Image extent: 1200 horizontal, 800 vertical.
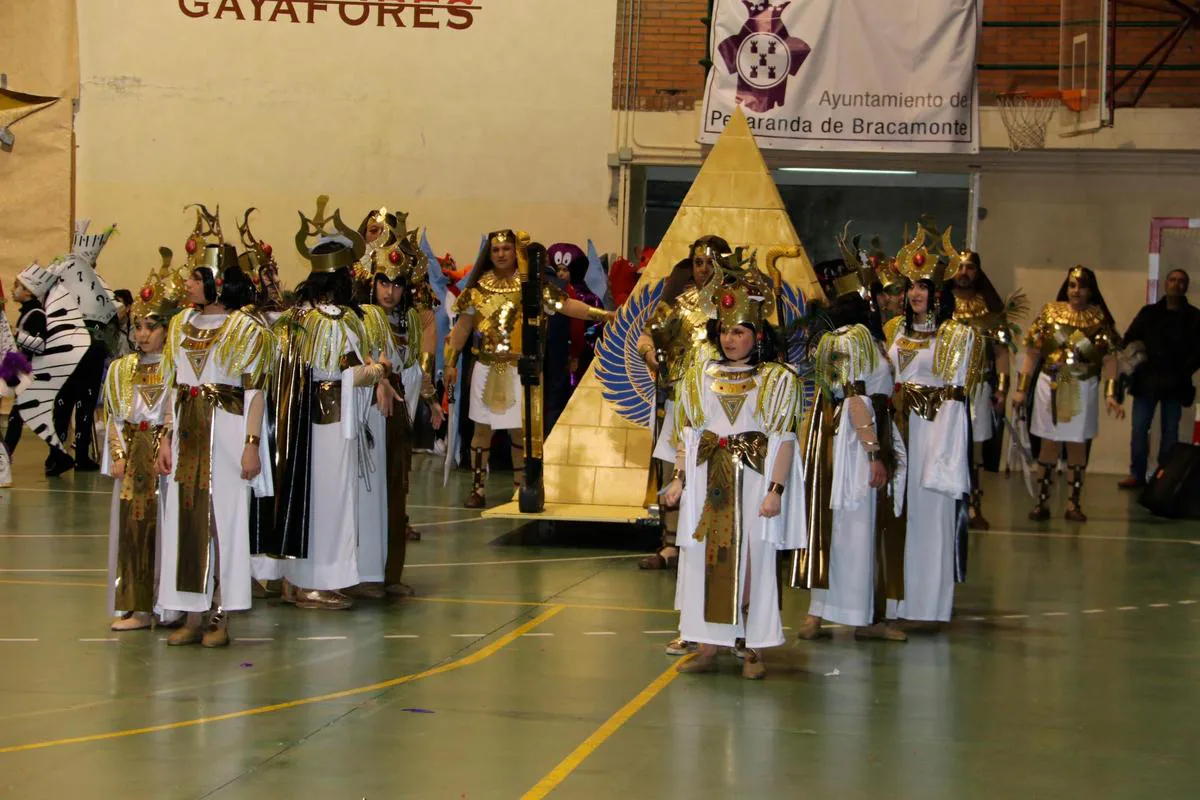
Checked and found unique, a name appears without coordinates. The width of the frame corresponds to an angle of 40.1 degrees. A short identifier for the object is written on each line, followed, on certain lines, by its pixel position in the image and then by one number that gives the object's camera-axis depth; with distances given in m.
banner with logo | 14.88
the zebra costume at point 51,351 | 12.80
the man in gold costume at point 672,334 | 9.15
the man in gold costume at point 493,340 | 11.18
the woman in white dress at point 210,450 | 7.07
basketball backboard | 14.45
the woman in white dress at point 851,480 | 7.43
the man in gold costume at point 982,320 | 11.31
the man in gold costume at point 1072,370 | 11.97
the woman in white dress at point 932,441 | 7.83
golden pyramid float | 10.38
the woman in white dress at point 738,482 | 6.64
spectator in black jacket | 13.55
